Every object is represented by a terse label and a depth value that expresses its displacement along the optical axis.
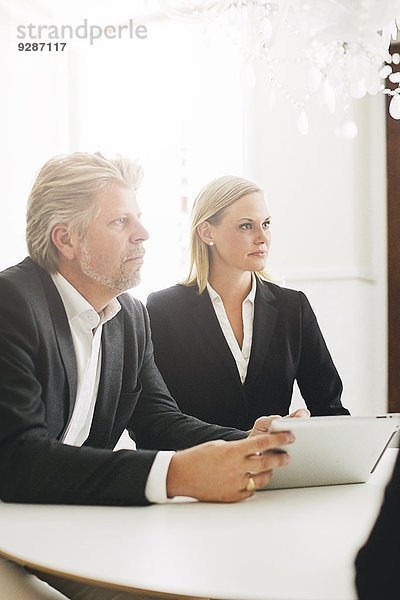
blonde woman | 2.65
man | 1.50
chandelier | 1.83
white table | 1.09
